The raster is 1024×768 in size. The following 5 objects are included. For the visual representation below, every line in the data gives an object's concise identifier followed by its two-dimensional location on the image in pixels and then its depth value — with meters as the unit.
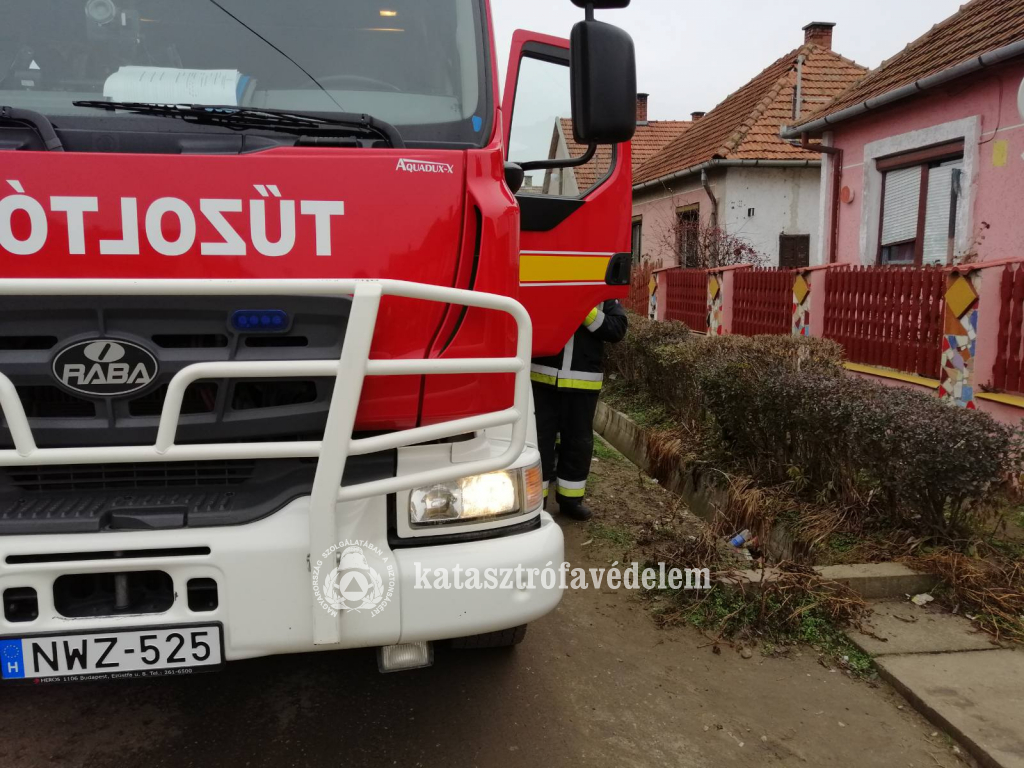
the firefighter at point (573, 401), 4.45
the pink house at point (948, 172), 5.48
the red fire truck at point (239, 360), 1.88
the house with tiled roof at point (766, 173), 15.52
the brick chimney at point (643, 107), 25.74
